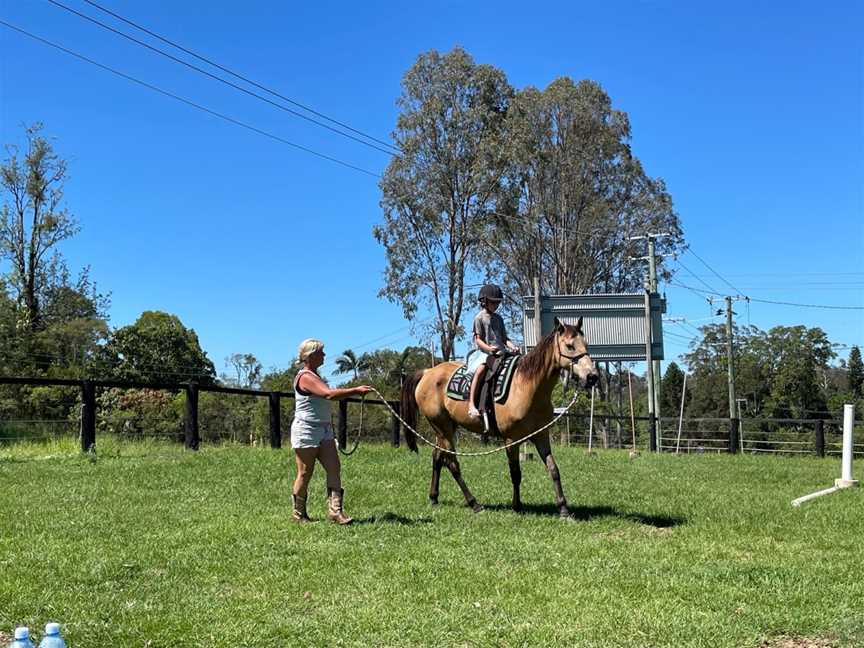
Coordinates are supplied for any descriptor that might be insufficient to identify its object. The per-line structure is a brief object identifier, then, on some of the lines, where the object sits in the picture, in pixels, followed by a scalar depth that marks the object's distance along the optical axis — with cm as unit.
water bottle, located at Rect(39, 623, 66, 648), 271
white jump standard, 1043
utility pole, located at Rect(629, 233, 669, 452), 2547
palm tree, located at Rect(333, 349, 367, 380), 5851
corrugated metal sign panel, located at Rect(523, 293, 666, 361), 1756
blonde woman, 727
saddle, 824
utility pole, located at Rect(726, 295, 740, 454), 2372
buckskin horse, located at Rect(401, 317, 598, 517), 762
